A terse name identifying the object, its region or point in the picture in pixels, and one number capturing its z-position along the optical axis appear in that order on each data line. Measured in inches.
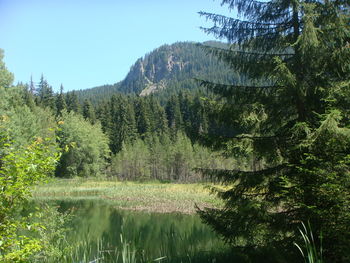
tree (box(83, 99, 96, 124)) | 3016.7
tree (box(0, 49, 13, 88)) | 952.9
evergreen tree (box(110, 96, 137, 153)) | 2925.7
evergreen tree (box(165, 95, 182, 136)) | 3061.8
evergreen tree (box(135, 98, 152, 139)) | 3067.4
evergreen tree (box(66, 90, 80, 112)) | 3083.2
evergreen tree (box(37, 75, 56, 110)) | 2895.2
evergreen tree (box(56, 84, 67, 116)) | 2965.1
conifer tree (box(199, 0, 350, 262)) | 214.1
